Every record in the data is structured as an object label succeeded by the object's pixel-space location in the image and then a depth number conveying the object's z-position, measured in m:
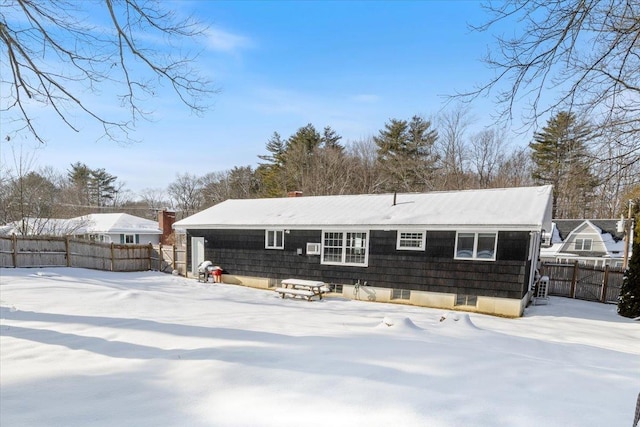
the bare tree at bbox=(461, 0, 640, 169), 3.05
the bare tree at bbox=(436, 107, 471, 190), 25.88
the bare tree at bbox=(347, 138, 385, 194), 27.61
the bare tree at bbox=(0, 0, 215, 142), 4.15
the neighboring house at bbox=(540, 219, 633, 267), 22.70
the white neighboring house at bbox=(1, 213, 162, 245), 24.10
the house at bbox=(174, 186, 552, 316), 9.80
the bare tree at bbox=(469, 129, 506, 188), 26.58
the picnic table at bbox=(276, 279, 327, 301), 11.07
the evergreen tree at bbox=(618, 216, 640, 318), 9.72
